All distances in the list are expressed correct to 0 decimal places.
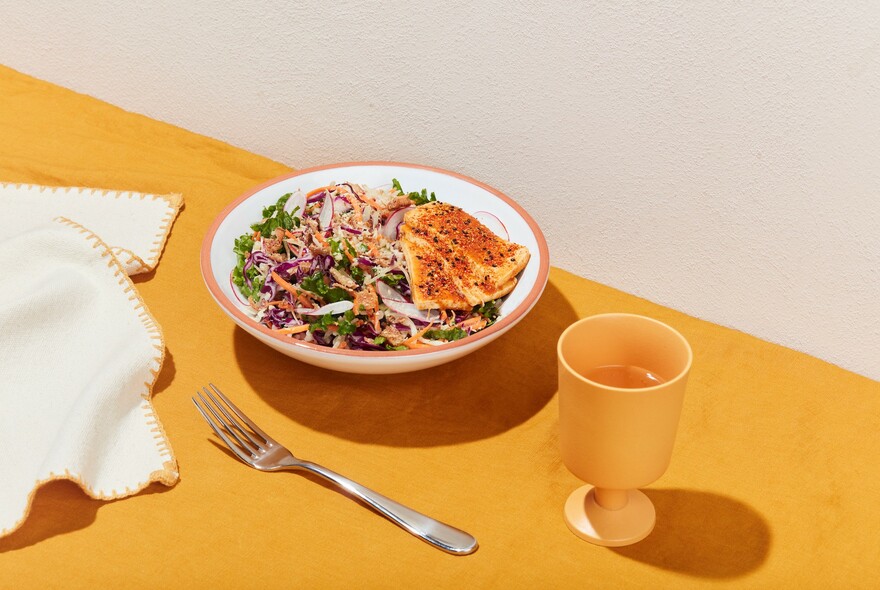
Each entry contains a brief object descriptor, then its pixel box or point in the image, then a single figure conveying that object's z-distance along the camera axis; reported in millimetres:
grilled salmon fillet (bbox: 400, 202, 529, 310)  1600
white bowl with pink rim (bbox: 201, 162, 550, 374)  1464
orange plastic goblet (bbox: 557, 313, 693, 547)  1155
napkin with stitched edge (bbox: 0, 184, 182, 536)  1391
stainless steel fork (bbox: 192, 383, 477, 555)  1322
